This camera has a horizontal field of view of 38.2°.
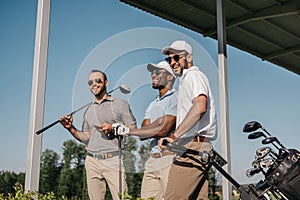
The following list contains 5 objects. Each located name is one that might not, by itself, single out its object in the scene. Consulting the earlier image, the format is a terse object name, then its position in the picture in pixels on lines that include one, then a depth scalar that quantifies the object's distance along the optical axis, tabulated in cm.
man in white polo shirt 210
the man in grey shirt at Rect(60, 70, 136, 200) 247
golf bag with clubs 197
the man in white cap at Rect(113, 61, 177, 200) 224
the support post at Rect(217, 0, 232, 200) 309
